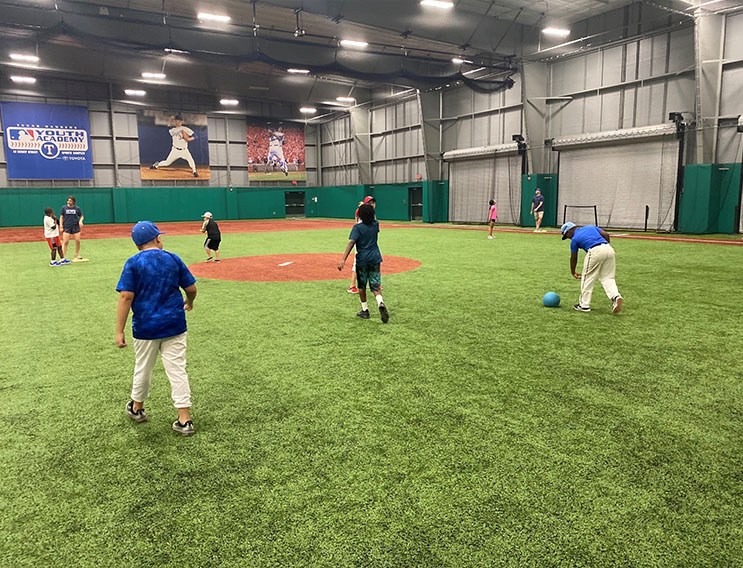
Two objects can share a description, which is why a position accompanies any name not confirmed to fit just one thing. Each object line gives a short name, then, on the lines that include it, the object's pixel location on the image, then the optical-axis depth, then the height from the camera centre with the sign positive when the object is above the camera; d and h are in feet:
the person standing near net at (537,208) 88.96 -0.02
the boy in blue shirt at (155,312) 14.42 -2.84
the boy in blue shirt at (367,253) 27.04 -2.35
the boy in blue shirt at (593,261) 28.50 -3.00
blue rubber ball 30.40 -5.43
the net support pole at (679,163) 77.30 +6.63
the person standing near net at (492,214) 76.38 -0.85
